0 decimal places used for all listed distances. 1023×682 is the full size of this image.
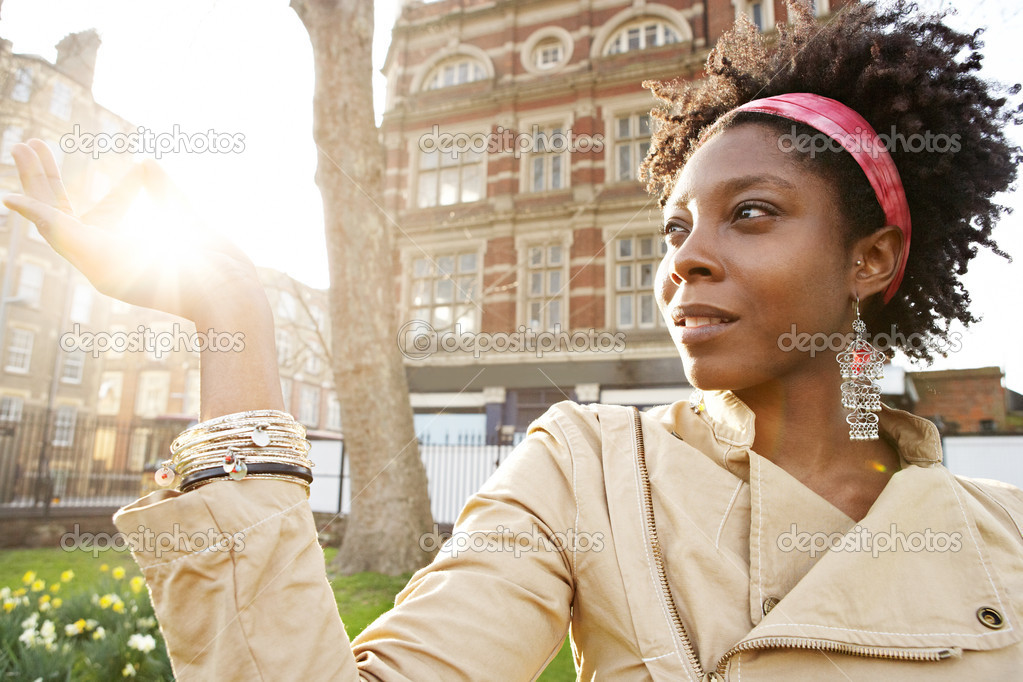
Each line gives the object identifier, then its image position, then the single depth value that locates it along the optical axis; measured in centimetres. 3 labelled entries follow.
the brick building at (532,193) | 1491
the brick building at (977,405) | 972
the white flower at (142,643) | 272
